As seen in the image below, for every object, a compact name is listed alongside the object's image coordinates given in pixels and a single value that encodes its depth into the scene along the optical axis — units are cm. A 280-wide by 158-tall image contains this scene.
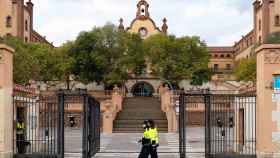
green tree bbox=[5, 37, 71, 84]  5811
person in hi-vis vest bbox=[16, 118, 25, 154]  1909
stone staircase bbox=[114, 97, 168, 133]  4112
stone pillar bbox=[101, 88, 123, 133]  4043
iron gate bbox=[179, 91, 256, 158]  1912
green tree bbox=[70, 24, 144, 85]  6388
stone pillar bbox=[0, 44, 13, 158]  1734
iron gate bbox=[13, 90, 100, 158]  1808
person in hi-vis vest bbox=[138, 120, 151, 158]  1798
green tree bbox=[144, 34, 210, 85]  6456
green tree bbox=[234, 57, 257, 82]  6510
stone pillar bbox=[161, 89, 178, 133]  3984
